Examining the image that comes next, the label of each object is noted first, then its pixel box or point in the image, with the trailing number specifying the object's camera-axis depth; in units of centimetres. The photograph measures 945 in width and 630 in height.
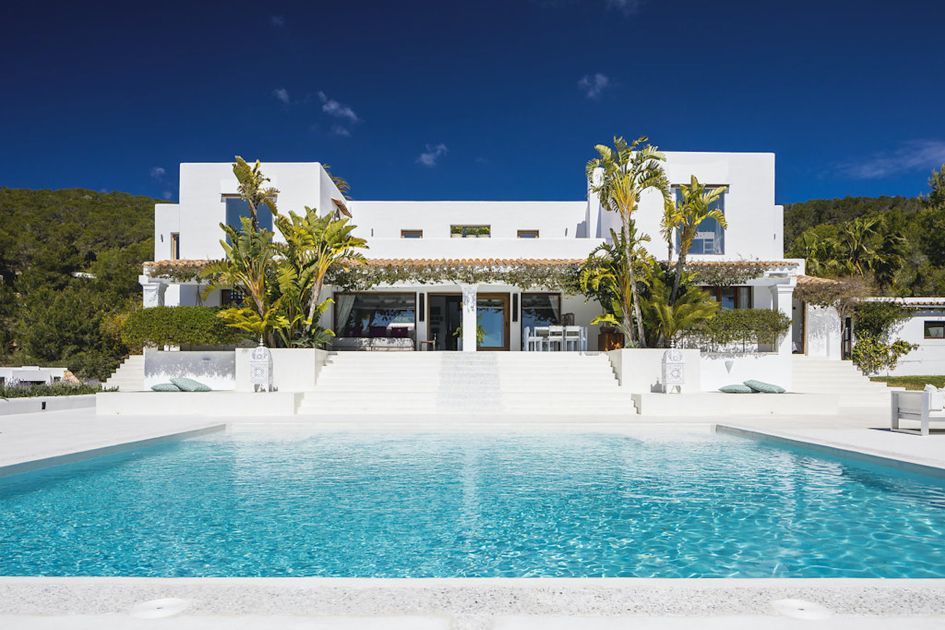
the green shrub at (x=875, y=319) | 2395
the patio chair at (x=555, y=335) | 2014
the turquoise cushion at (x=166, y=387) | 1537
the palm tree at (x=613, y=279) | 1738
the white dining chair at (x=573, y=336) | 2001
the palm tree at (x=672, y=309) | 1680
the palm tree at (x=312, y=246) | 1744
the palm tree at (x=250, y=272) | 1666
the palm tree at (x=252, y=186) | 1838
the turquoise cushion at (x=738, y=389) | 1563
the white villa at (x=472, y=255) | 2008
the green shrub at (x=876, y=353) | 2356
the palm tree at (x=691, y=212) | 1661
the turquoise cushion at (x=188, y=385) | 1538
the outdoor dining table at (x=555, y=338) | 2011
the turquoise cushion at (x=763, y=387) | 1548
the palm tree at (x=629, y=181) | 1694
